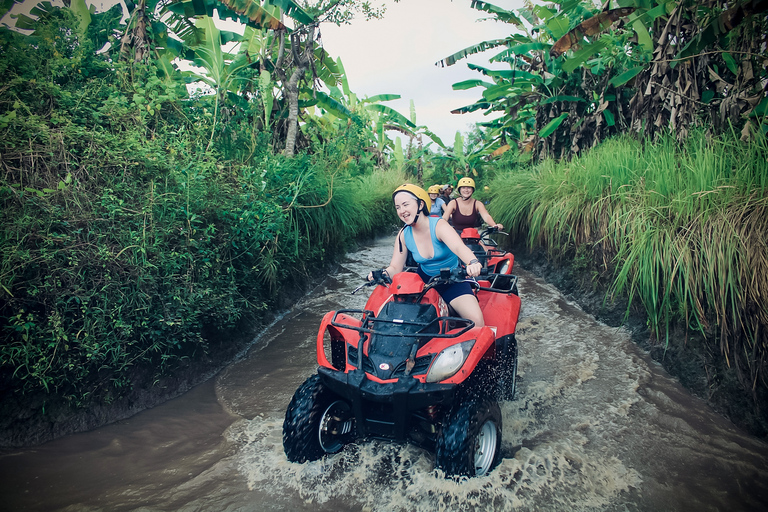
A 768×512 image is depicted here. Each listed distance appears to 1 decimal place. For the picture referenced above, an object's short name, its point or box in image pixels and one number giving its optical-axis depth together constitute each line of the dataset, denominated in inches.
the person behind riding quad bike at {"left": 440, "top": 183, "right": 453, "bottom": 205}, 404.5
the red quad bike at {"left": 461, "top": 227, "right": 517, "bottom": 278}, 205.9
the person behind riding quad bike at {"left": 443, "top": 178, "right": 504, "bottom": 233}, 271.1
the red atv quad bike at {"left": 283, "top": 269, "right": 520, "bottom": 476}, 91.9
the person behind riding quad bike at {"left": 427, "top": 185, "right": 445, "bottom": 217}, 332.5
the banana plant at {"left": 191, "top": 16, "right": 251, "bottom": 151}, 264.7
